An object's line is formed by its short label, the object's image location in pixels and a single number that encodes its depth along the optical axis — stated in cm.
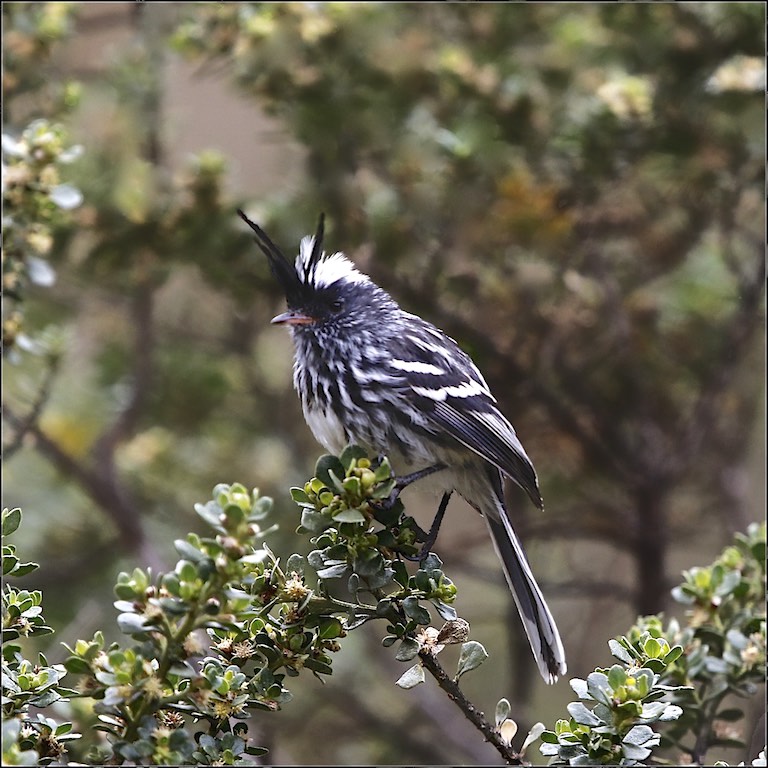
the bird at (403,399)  593
